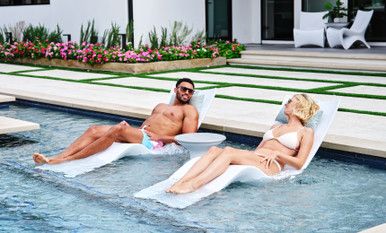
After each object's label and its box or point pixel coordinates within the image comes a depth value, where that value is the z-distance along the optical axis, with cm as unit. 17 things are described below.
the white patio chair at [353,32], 1503
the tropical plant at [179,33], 1588
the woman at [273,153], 554
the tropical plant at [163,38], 1561
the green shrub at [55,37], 1716
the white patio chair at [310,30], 1565
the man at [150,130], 663
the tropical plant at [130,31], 1532
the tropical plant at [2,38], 1780
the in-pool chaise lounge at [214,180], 540
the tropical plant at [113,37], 1548
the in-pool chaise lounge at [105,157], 642
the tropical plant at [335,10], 1560
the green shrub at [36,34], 1728
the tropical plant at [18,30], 1805
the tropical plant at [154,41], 1539
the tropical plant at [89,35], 1633
